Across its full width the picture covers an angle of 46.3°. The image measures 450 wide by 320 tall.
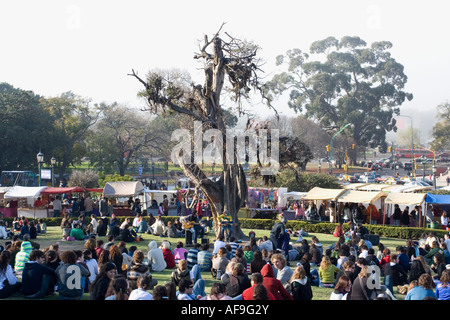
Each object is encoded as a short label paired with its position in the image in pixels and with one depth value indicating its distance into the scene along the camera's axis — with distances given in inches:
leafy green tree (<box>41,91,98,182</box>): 2108.3
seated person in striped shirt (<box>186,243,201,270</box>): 539.8
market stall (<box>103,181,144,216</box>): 1121.2
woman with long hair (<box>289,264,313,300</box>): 377.7
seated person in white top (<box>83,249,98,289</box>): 447.5
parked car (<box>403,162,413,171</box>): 3046.3
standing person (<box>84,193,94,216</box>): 1066.7
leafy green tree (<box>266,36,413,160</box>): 3415.4
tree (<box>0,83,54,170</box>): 1910.7
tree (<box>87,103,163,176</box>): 2306.8
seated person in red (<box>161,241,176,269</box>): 578.9
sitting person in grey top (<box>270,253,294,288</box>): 413.4
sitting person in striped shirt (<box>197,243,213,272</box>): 551.2
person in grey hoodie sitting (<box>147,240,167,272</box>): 556.7
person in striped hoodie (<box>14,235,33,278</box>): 501.7
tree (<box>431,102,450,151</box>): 3267.7
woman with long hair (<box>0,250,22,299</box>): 425.4
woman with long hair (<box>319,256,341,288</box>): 489.1
